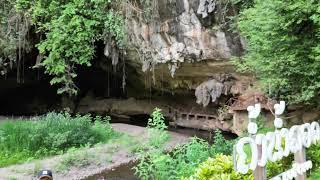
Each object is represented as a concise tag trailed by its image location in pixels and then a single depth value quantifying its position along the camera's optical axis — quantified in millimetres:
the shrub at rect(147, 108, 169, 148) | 6295
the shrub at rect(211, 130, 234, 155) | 7155
